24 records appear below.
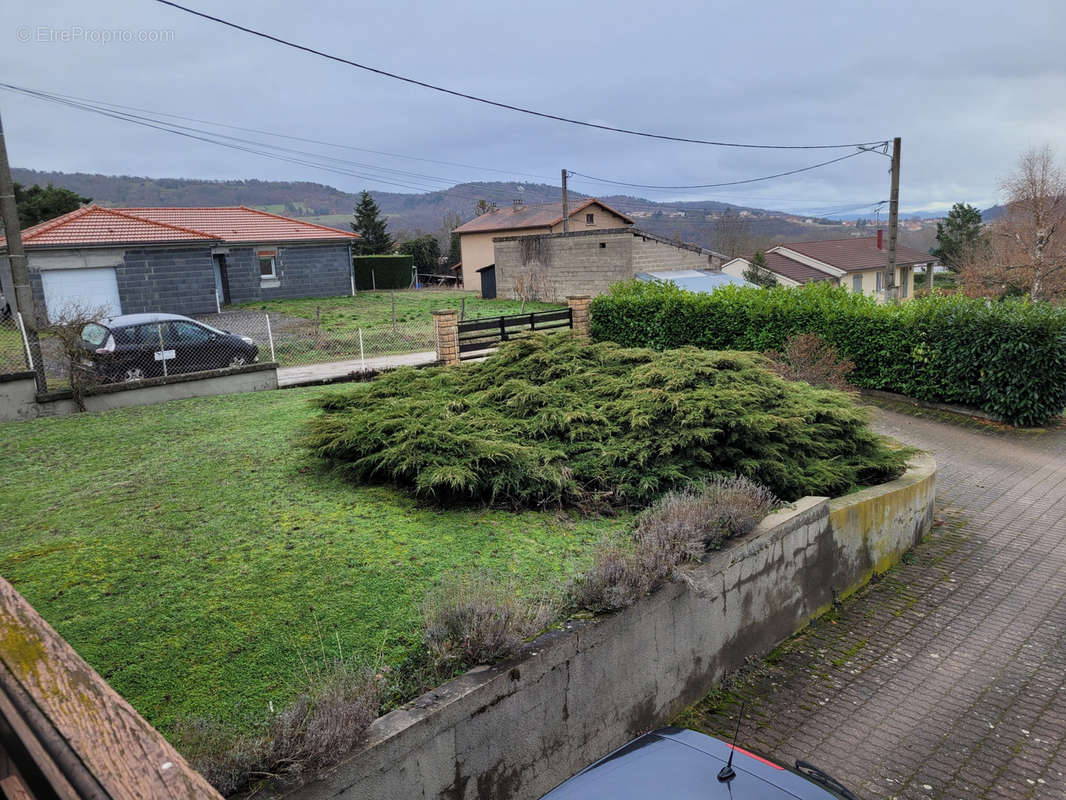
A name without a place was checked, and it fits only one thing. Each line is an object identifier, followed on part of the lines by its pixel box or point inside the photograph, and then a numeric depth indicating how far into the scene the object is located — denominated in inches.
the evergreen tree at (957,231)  2230.6
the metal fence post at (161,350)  525.2
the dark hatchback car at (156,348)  498.8
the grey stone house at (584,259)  1178.6
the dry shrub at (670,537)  195.9
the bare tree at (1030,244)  1599.4
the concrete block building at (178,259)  948.6
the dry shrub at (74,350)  453.7
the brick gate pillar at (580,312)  788.0
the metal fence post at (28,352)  448.8
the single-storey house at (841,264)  1825.8
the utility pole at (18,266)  456.1
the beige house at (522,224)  1692.9
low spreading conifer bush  273.9
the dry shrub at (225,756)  126.4
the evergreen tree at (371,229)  2054.6
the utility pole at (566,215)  1526.0
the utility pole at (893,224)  908.7
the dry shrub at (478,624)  168.4
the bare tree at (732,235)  3048.7
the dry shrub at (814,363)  519.2
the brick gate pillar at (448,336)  647.1
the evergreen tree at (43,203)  1363.2
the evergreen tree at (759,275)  1487.5
